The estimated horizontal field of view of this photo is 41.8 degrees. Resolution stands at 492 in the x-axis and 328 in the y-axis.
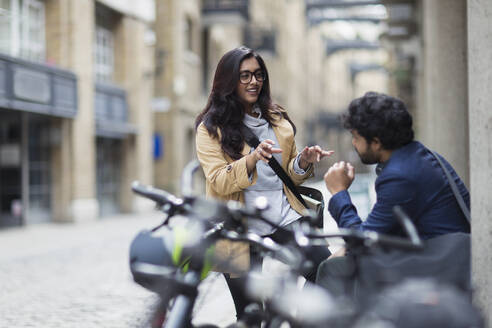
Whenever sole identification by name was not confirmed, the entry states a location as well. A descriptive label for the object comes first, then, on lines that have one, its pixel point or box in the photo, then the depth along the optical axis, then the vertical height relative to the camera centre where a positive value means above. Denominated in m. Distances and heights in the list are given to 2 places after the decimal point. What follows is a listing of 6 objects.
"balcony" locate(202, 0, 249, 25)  26.06 +5.99
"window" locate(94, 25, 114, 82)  20.20 +3.33
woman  3.06 +0.07
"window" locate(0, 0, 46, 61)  15.48 +3.30
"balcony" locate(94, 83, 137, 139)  19.30 +1.44
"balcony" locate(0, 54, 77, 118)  14.72 +1.77
